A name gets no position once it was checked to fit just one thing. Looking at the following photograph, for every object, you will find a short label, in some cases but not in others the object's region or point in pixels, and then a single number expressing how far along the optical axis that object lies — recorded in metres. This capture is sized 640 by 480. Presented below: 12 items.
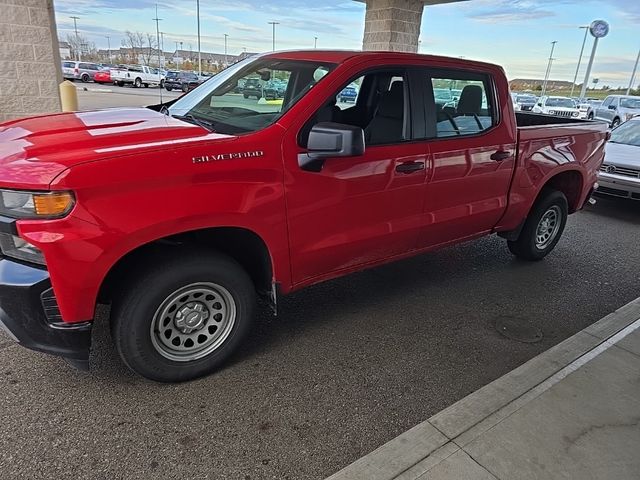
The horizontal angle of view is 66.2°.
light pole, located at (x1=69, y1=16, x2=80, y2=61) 81.82
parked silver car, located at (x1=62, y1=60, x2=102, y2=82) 40.75
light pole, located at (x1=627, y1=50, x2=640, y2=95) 42.81
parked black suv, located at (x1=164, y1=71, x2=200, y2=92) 37.30
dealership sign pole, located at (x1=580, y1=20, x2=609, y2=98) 35.31
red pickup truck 2.43
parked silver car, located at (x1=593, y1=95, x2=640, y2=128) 21.72
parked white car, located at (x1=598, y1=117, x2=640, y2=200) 7.61
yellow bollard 8.70
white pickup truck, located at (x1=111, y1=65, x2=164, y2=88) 40.78
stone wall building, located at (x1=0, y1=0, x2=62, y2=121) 8.41
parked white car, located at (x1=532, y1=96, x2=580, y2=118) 27.59
